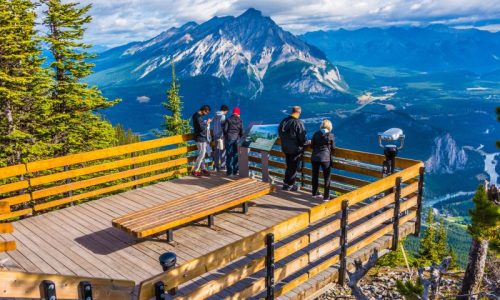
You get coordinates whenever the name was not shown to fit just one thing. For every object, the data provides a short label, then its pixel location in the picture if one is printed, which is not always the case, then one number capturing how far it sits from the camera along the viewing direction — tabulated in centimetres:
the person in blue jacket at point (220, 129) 1295
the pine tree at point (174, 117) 3966
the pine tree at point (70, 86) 2036
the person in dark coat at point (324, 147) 1012
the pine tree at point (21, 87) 1702
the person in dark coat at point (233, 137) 1263
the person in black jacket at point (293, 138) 1071
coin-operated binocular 1005
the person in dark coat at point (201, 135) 1245
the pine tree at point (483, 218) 706
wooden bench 792
